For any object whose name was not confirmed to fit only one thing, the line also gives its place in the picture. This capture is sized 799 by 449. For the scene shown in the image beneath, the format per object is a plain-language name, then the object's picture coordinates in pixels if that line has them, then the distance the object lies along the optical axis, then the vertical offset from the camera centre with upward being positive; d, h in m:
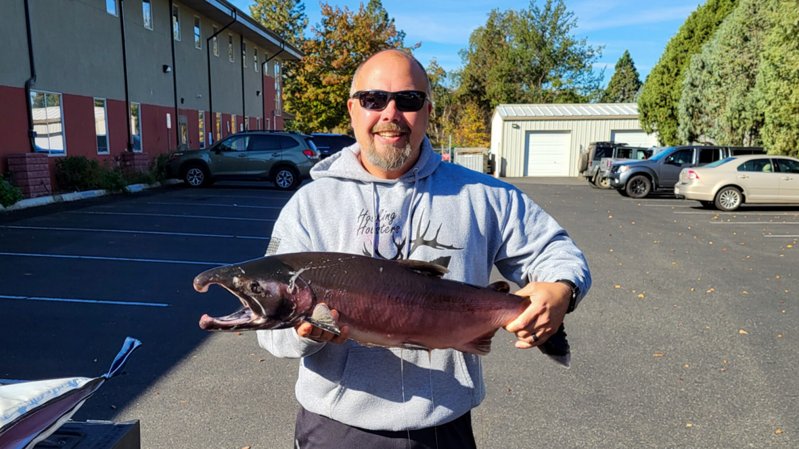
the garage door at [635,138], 33.41 +1.07
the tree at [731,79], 21.14 +3.18
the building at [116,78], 13.77 +2.37
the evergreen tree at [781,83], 15.88 +2.19
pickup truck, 19.91 -0.47
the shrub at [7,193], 12.22 -0.95
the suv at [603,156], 23.58 -0.01
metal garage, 32.44 +1.10
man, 1.88 -0.30
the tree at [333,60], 40.47 +6.69
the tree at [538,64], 54.69 +8.84
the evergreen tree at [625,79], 82.62 +11.27
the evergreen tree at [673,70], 27.42 +4.38
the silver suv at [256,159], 18.78 -0.23
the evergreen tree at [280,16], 54.50 +13.28
